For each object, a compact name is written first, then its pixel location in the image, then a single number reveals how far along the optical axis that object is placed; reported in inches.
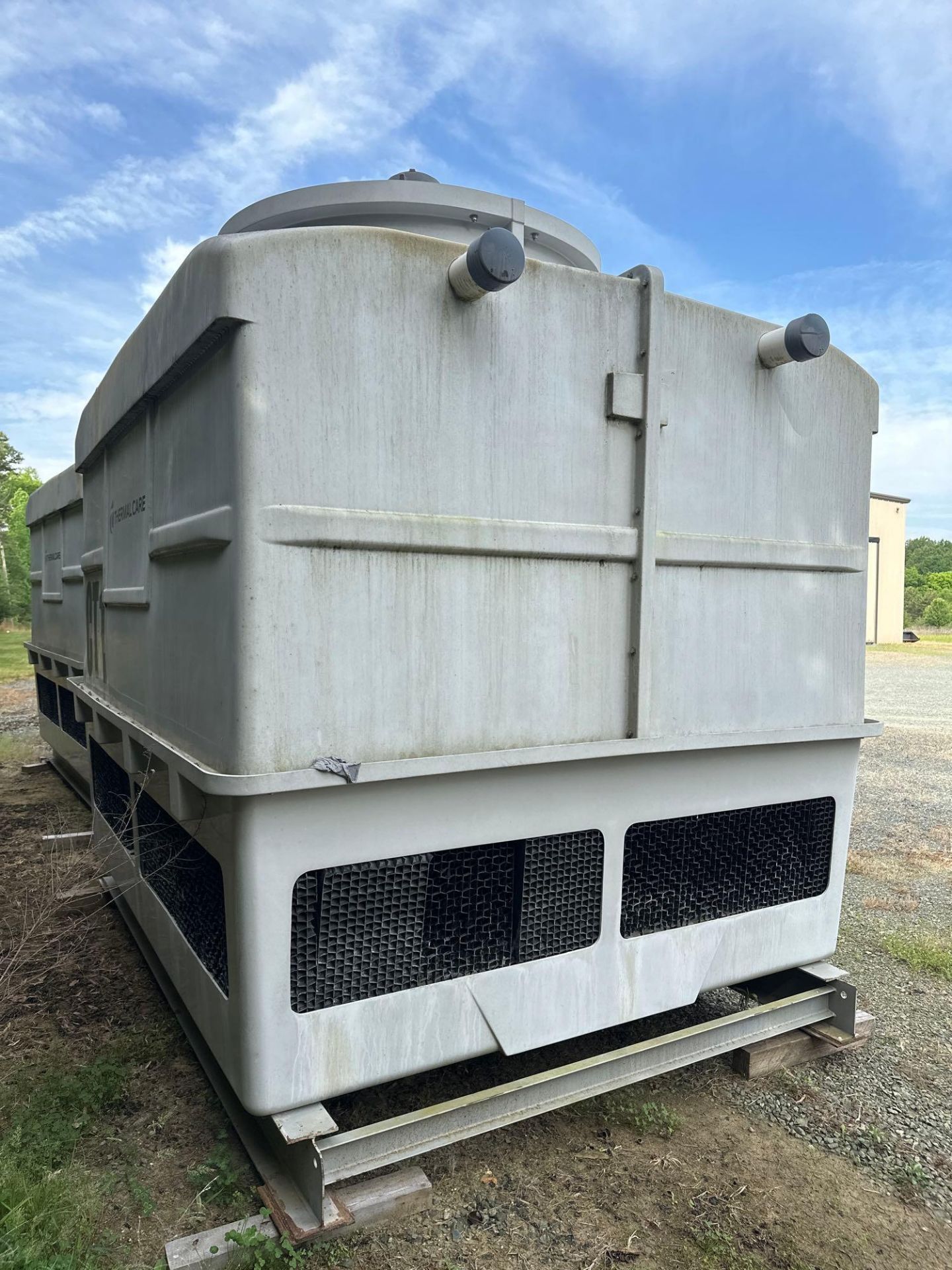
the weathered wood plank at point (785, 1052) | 128.0
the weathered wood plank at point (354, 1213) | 88.0
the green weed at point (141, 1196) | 97.1
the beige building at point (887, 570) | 1409.9
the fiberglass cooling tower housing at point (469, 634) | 90.2
